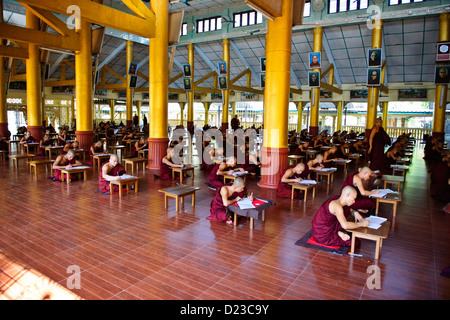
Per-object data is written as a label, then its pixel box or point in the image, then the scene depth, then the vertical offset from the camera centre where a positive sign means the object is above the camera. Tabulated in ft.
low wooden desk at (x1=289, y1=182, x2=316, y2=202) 24.13 -4.44
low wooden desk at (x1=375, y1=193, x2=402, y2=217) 19.85 -4.33
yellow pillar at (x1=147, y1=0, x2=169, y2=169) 34.09 +4.49
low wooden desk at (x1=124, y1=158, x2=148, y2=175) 33.91 -3.61
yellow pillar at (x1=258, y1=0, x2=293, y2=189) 28.07 +2.86
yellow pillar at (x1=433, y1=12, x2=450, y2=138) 53.67 +5.48
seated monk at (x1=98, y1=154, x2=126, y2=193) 25.35 -3.71
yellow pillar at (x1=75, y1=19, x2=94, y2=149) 40.37 +5.02
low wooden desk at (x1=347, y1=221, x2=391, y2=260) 13.85 -4.60
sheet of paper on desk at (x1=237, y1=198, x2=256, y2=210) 17.53 -4.33
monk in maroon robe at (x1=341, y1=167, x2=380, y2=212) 20.04 -3.99
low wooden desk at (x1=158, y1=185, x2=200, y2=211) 20.80 -4.32
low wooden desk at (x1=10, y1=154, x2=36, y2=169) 34.49 -3.43
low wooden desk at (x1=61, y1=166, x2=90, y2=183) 27.61 -3.92
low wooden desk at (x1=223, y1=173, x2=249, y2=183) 27.22 -4.20
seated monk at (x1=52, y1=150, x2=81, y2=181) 28.91 -3.45
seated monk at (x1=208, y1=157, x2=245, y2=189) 27.53 -3.86
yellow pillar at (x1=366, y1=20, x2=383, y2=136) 57.41 +6.45
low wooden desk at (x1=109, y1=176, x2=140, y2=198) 24.04 -4.27
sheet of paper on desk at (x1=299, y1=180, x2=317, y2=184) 24.94 -4.20
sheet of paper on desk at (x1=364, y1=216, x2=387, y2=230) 14.94 -4.55
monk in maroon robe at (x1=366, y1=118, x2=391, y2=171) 34.40 -1.88
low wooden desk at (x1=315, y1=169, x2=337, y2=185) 29.32 -4.99
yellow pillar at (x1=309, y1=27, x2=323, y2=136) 62.95 +5.97
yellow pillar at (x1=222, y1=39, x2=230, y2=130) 76.47 +15.69
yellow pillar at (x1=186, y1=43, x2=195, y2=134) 79.37 +7.06
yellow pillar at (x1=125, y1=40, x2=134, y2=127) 76.15 +8.39
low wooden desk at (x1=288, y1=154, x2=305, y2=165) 38.92 -3.65
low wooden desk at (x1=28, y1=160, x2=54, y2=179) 31.45 -3.75
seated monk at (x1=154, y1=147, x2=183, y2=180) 31.42 -3.92
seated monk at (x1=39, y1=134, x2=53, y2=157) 44.09 -2.59
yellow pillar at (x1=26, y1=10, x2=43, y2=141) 48.44 +5.68
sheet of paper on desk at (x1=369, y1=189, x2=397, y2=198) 20.22 -4.19
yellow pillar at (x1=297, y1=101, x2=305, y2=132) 99.74 +4.67
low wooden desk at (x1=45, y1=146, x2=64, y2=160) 41.34 -3.86
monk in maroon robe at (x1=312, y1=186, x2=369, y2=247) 14.62 -4.51
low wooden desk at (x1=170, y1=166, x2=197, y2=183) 30.73 -4.15
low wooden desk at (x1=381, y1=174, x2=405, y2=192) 25.69 -4.07
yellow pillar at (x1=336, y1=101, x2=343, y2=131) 91.50 +3.99
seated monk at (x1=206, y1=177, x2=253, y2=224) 18.38 -4.21
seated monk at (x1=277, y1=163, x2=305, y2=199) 25.57 -4.15
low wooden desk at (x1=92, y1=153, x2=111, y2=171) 36.12 -3.76
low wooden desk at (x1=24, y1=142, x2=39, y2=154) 44.90 -3.29
